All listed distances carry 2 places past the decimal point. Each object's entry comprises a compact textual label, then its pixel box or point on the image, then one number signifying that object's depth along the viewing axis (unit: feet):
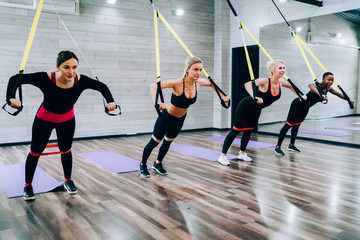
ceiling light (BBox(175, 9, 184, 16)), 21.85
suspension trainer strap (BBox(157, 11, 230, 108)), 9.84
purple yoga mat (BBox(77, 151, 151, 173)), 12.42
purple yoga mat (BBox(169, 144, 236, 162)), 14.55
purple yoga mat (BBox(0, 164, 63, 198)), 9.62
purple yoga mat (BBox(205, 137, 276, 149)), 17.28
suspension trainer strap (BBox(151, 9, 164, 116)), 8.40
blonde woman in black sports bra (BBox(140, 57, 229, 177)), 10.32
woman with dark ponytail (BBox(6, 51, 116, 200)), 8.07
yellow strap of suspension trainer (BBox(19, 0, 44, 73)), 7.04
